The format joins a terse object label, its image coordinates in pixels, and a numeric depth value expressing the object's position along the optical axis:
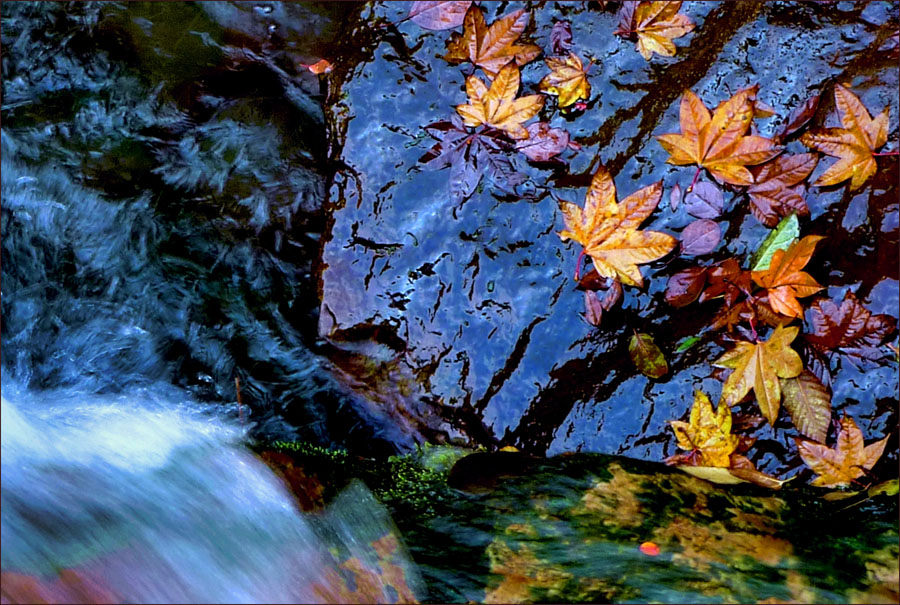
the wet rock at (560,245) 2.38
